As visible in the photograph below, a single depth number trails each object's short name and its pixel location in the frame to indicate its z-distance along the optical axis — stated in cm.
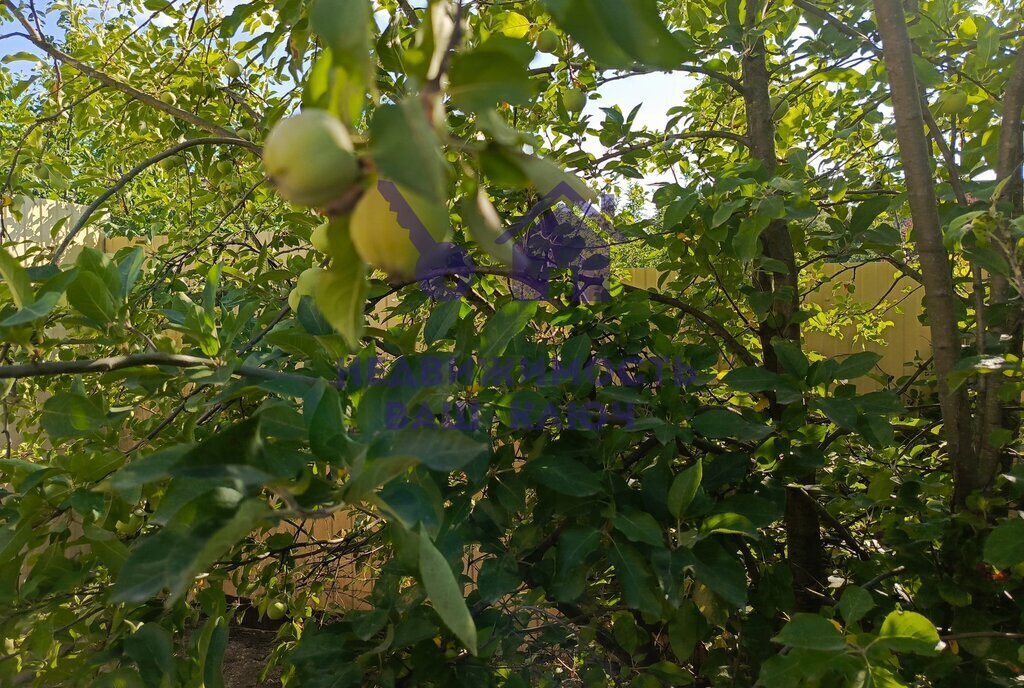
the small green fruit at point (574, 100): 146
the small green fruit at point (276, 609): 159
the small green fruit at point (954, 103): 133
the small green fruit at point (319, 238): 58
